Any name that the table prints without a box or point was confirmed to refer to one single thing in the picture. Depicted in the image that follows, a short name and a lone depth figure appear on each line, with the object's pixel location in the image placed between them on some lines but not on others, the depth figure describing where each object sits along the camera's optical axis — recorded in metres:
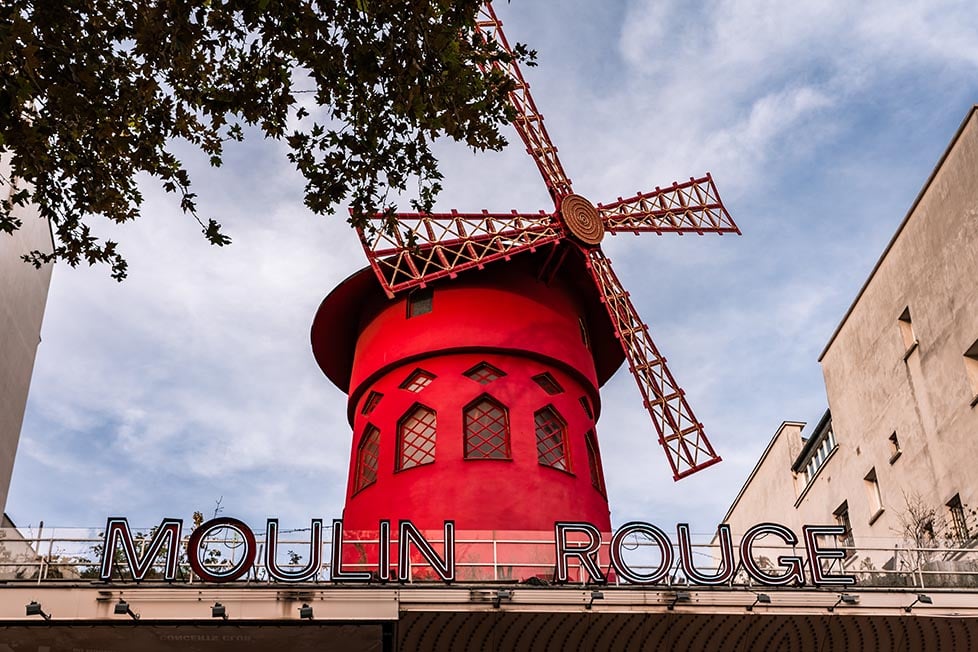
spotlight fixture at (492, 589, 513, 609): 10.04
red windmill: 12.88
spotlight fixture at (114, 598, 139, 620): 9.52
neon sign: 9.90
